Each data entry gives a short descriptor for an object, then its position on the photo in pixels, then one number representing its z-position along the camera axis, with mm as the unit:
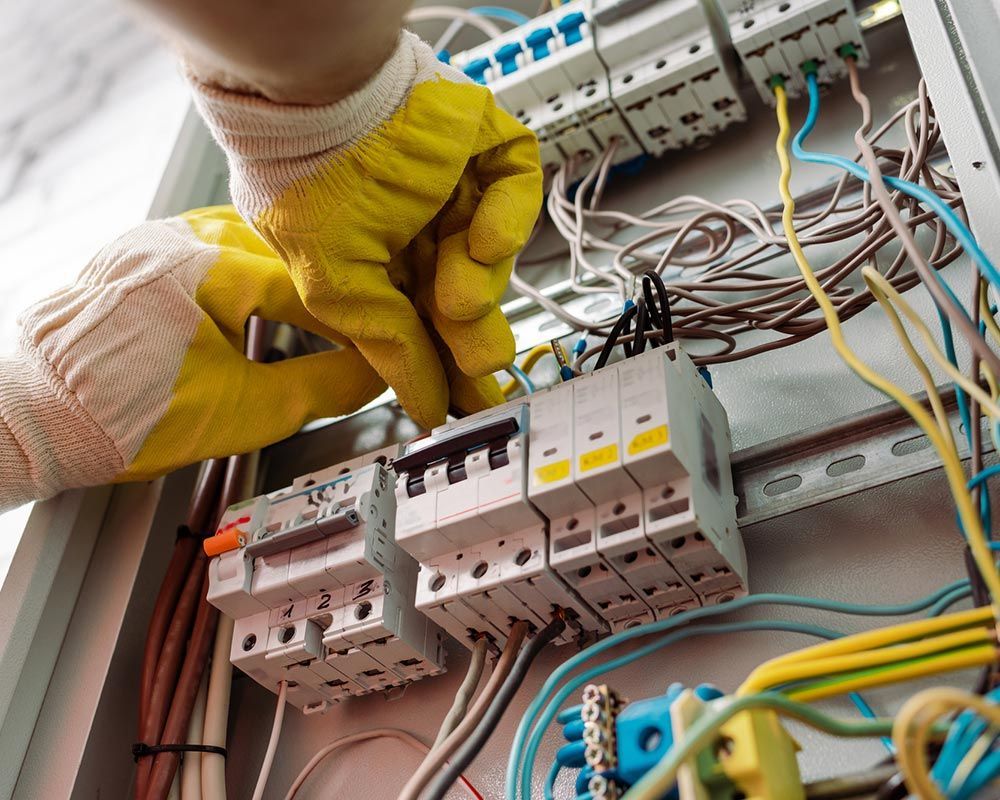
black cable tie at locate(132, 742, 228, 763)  483
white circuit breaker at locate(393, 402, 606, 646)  426
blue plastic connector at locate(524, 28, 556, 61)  640
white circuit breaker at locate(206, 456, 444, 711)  462
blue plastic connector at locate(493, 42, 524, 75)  648
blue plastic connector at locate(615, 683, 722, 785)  336
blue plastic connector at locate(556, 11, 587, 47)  632
